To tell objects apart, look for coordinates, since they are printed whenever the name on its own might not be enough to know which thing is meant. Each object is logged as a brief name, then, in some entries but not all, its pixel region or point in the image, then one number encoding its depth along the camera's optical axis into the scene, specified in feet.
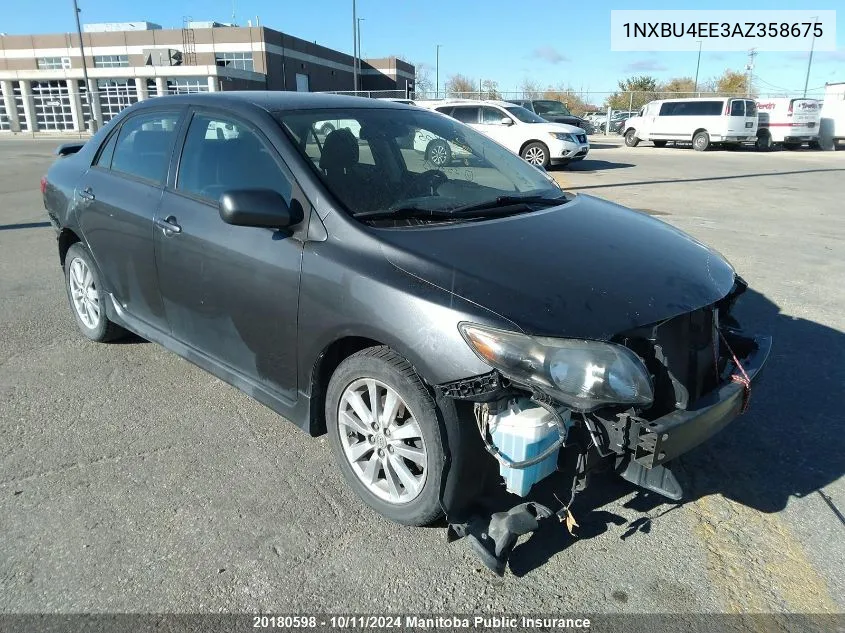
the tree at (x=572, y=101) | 159.79
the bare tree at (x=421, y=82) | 261.65
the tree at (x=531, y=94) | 120.90
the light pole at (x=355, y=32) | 121.80
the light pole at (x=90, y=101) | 126.68
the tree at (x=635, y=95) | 135.66
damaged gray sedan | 7.54
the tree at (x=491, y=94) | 120.20
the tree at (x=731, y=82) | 207.85
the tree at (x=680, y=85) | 204.19
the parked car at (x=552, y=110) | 77.87
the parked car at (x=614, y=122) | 136.36
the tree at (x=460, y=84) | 222.91
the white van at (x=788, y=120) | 86.22
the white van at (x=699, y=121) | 84.02
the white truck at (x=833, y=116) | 89.71
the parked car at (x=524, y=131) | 54.65
